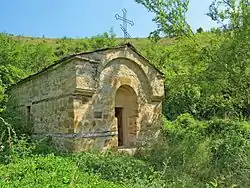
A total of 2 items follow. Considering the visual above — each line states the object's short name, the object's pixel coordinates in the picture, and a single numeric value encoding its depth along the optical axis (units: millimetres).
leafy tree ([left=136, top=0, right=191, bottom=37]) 12898
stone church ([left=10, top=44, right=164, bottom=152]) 11117
